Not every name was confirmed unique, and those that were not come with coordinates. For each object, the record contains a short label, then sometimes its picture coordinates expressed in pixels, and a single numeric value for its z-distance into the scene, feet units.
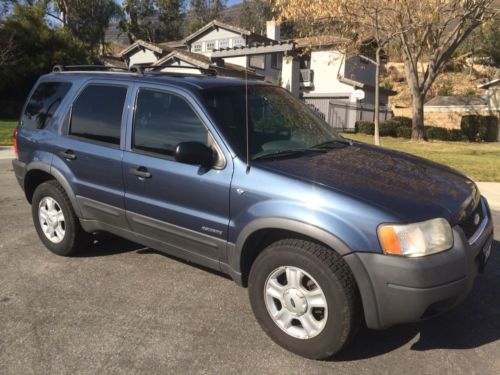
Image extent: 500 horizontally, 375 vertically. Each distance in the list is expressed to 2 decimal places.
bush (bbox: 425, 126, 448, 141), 91.35
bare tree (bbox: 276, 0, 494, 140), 50.98
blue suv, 9.34
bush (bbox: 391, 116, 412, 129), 99.40
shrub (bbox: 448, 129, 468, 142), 92.12
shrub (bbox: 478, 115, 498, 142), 95.71
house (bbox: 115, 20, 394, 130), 105.81
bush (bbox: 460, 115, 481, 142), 95.96
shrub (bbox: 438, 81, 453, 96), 150.20
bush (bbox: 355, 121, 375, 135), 95.40
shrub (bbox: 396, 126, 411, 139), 93.31
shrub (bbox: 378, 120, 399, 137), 94.32
